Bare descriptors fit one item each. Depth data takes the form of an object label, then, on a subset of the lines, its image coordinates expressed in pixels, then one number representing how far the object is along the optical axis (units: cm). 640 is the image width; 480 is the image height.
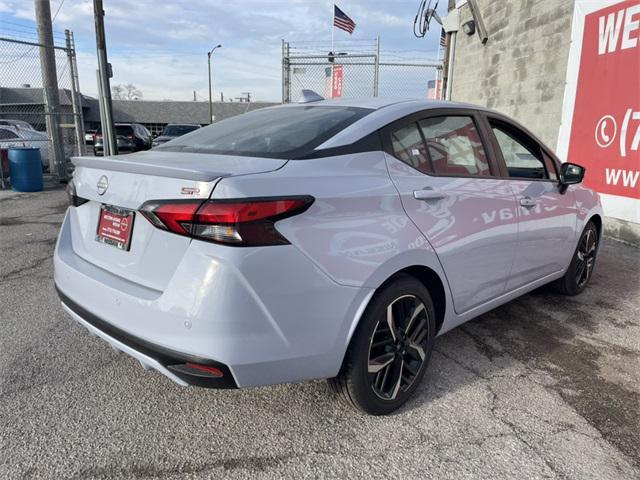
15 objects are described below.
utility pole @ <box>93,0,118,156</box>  984
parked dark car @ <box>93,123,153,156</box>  2152
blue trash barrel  1012
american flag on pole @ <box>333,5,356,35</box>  1617
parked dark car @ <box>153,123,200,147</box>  2267
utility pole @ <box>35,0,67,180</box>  1091
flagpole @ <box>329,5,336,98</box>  1340
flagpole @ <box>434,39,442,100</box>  1393
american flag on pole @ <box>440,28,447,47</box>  1582
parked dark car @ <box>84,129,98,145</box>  2746
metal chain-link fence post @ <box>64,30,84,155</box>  1110
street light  3979
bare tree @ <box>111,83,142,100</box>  5998
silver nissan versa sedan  192
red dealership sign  639
